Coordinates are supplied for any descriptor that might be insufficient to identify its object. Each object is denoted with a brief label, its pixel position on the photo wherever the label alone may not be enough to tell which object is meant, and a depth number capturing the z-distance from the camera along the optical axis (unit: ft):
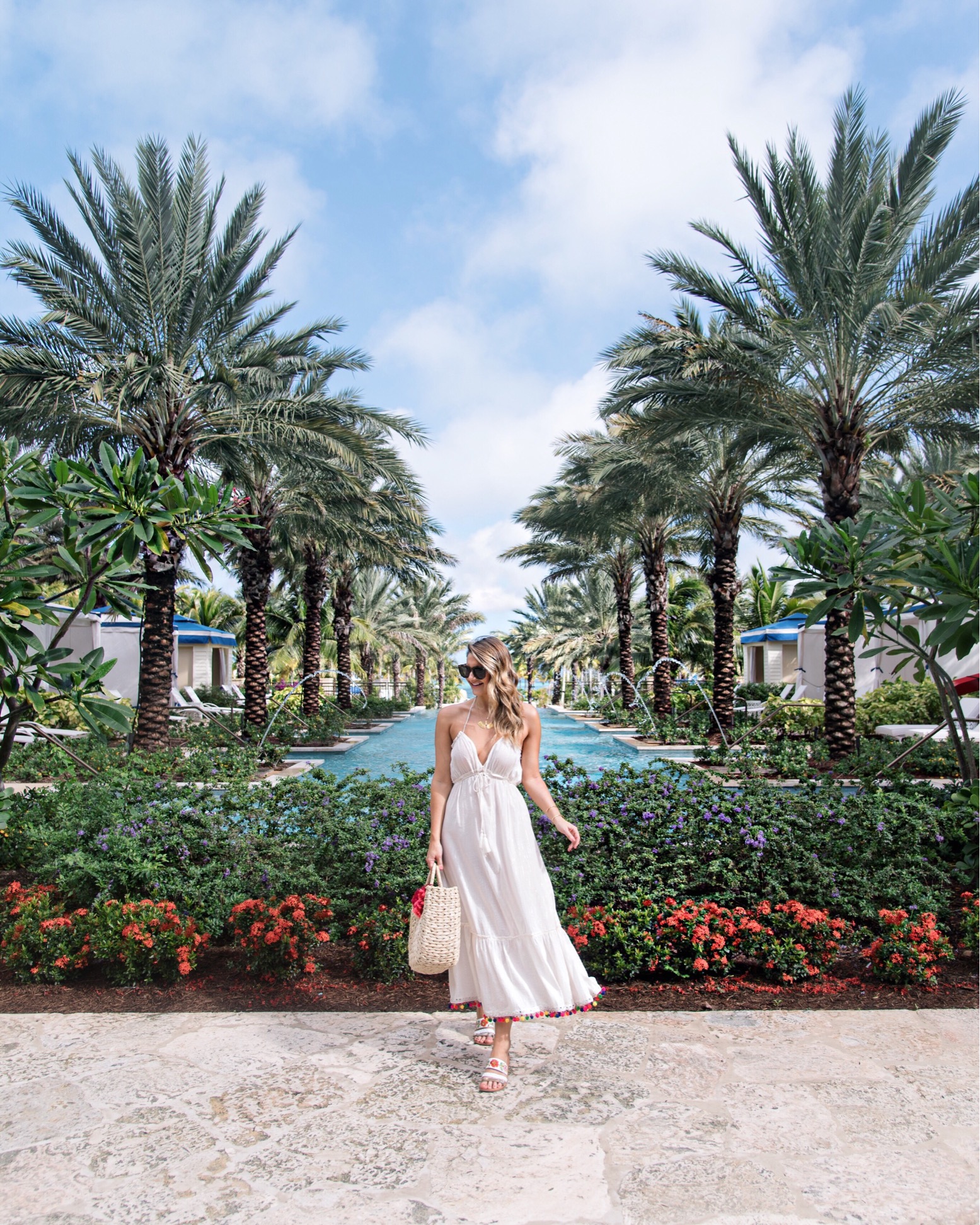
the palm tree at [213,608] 131.03
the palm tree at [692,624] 111.96
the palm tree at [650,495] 55.88
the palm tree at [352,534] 55.42
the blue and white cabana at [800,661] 70.13
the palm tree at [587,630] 136.26
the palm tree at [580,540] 71.15
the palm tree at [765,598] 123.03
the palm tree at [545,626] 144.87
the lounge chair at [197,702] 76.74
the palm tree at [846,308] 36.45
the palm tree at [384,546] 61.05
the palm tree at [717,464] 43.57
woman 11.05
